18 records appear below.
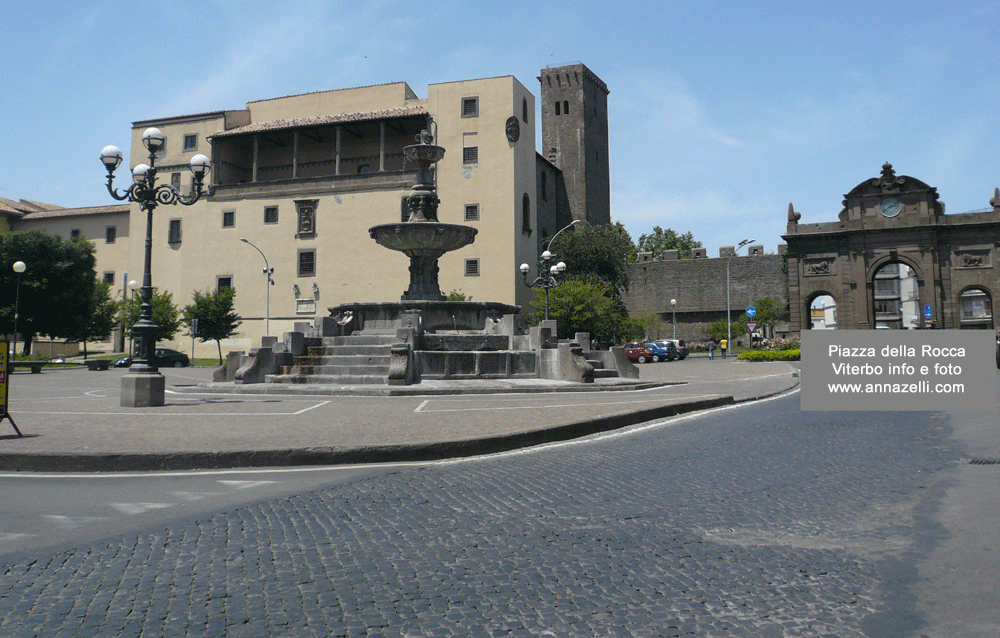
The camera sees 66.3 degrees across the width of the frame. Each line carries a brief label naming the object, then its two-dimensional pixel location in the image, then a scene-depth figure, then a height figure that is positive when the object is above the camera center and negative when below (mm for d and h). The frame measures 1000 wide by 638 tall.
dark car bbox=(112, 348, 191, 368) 40938 -373
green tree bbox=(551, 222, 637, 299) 52938 +6656
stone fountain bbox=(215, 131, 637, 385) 18172 +262
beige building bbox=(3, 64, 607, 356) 48312 +10270
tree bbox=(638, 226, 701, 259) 102000 +14418
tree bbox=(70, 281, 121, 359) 55375 +2908
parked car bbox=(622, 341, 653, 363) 46125 -247
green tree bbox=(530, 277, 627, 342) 44750 +2438
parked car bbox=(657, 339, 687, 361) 49238 +43
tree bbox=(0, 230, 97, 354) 49656 +4488
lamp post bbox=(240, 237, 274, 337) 46250 +4384
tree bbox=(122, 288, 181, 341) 48875 +2486
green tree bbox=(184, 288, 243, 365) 48094 +2397
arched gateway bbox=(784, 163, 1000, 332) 57625 +7372
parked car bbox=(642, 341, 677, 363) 47000 -201
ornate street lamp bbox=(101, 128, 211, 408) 12734 +1023
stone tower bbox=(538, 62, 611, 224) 73062 +21121
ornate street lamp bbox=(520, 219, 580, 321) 30989 +3344
